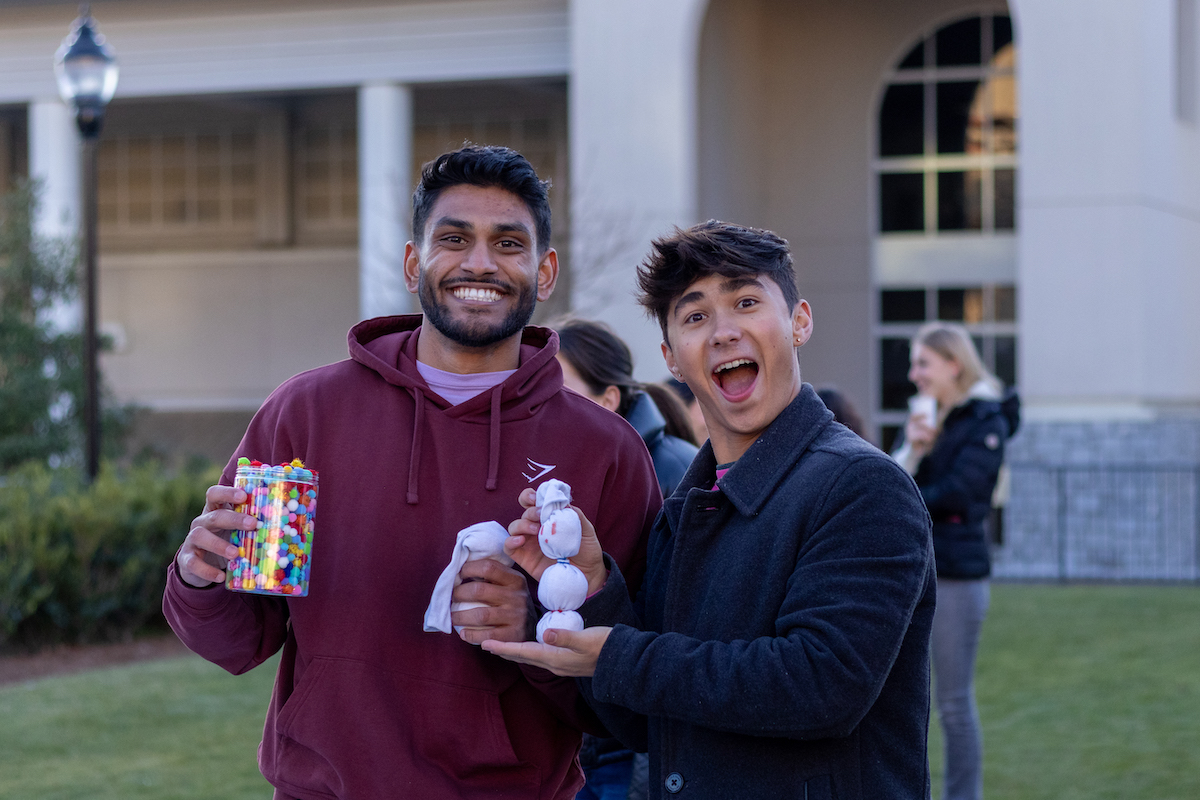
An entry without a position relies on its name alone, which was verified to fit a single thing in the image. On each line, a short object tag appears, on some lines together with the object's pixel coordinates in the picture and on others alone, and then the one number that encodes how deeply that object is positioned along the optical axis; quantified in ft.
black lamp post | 38.86
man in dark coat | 7.50
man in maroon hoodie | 9.23
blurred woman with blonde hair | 19.74
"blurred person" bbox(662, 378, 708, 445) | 18.88
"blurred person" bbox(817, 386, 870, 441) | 19.13
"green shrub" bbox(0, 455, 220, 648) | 34.30
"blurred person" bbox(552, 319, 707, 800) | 14.19
